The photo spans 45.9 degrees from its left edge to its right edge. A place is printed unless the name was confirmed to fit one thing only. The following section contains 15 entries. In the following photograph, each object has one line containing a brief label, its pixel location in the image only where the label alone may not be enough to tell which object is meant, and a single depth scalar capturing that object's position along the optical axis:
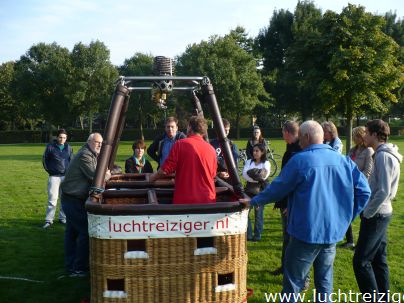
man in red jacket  3.98
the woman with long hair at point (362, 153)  5.68
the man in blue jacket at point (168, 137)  6.84
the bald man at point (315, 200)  3.46
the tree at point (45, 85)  43.16
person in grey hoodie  4.07
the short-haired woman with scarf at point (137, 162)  7.55
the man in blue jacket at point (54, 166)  8.03
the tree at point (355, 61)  20.86
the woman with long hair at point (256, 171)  6.44
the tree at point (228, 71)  35.00
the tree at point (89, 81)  42.91
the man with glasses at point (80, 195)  5.52
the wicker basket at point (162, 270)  3.60
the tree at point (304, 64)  22.70
